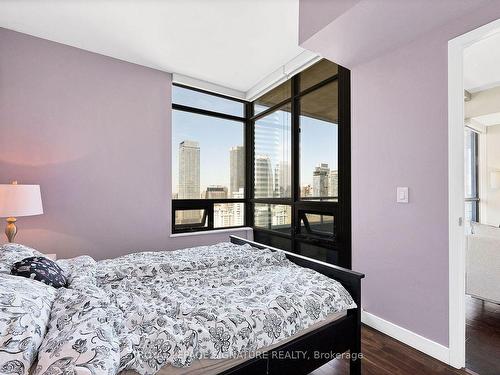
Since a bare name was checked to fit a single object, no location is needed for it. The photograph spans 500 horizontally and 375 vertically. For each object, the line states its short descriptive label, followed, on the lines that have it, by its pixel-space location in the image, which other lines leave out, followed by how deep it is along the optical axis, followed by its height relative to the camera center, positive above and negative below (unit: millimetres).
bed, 834 -572
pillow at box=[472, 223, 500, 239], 2375 -395
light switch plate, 2008 -43
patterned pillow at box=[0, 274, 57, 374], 758 -442
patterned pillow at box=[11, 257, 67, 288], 1272 -412
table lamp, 2072 -107
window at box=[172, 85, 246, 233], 3648 +431
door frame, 1714 -50
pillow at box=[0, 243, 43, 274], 1323 -383
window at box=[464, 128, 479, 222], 4666 +247
